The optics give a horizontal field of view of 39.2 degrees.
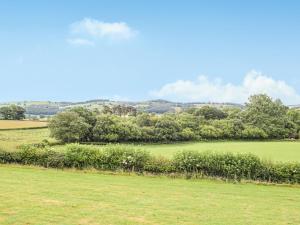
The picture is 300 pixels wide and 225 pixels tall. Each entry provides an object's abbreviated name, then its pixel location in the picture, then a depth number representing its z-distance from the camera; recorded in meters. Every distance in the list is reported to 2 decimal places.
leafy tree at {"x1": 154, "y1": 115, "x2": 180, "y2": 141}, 95.56
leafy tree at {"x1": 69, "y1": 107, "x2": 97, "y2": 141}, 86.56
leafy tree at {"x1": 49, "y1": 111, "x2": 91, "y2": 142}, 82.31
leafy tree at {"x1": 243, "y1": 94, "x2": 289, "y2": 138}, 113.88
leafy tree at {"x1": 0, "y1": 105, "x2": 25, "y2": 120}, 122.28
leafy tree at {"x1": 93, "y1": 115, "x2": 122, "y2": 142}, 86.06
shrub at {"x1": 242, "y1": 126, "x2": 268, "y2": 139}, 108.31
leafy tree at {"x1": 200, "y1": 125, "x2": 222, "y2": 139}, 103.88
